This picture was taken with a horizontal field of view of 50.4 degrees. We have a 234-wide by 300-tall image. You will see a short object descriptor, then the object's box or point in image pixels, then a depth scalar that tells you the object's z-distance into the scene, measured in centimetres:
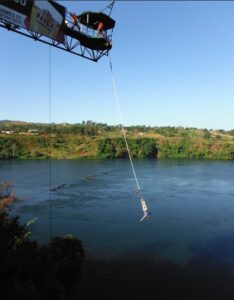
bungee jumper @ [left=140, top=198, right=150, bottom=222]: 2539
